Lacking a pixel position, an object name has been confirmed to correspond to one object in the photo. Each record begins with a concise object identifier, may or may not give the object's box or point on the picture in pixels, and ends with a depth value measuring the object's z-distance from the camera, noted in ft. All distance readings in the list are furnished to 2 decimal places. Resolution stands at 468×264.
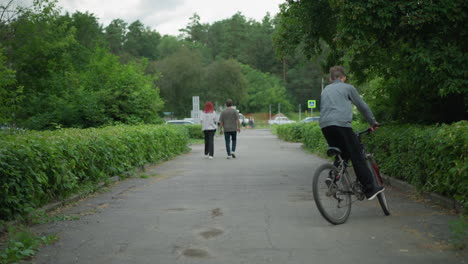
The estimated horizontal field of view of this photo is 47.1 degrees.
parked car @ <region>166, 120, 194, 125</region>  155.91
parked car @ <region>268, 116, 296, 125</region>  245.24
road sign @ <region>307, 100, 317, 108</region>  142.00
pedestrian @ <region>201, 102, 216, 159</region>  59.98
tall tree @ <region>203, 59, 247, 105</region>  245.45
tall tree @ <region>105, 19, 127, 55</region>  325.62
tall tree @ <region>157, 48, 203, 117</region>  235.81
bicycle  20.81
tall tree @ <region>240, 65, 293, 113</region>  318.86
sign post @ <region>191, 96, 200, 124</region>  143.54
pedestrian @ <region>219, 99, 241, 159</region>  58.44
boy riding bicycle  21.94
